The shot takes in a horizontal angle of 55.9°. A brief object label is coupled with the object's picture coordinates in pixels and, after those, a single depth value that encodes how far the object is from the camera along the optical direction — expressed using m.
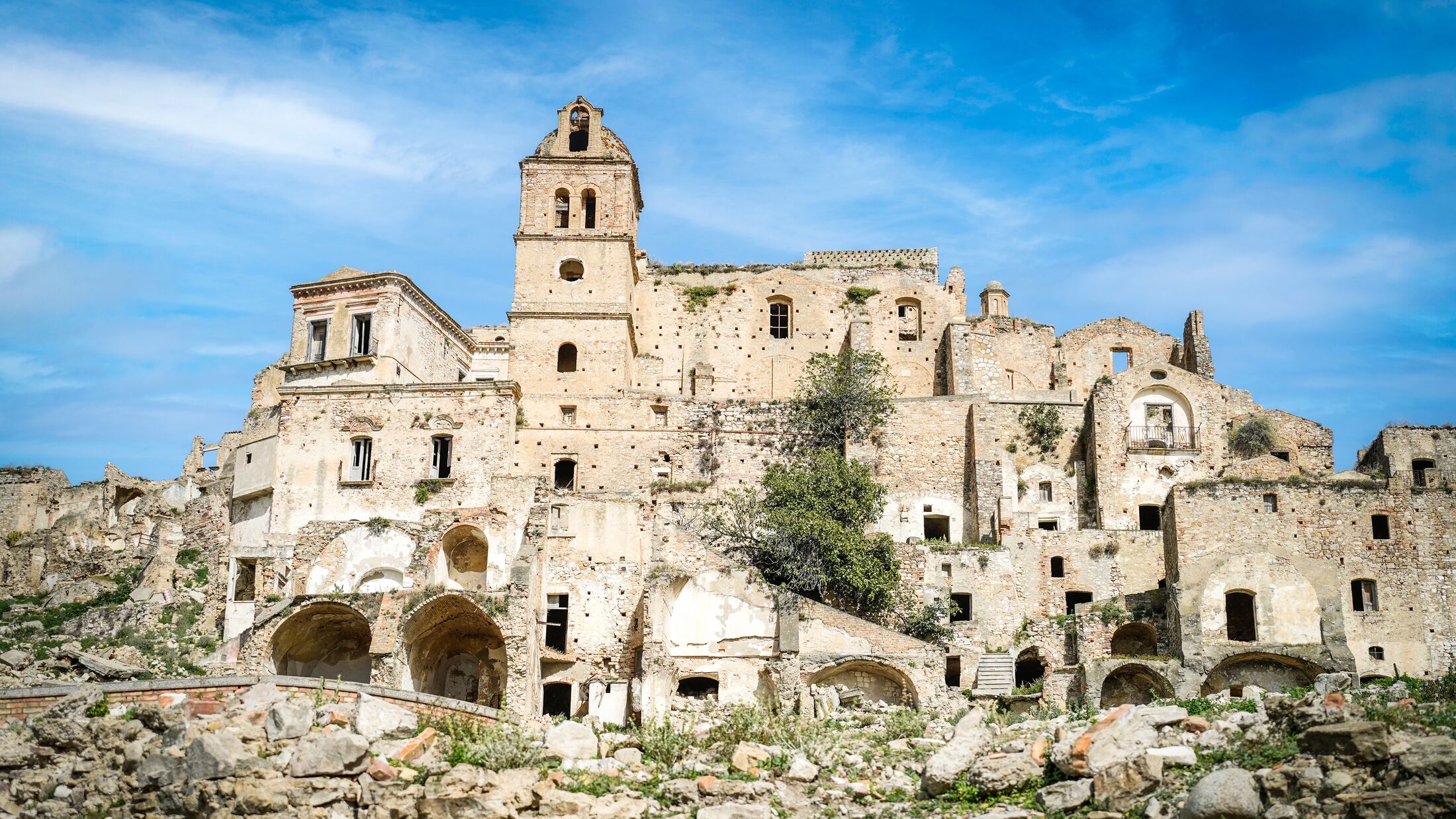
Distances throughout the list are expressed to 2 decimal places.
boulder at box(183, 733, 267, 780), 24.55
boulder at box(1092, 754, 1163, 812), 21.58
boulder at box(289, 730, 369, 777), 24.59
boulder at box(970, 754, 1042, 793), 23.72
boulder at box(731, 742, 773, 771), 26.78
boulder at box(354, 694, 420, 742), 27.03
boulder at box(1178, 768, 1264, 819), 19.53
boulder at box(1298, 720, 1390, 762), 20.16
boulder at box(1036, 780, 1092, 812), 22.05
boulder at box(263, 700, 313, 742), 26.08
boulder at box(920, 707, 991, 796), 24.67
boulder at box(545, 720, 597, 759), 27.92
